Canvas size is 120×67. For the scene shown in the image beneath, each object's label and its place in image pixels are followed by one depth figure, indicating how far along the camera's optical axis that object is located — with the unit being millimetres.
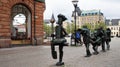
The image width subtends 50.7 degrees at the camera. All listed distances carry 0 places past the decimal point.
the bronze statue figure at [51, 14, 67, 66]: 5244
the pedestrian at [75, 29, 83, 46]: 12851
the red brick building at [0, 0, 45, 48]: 12058
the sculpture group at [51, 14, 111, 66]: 5260
